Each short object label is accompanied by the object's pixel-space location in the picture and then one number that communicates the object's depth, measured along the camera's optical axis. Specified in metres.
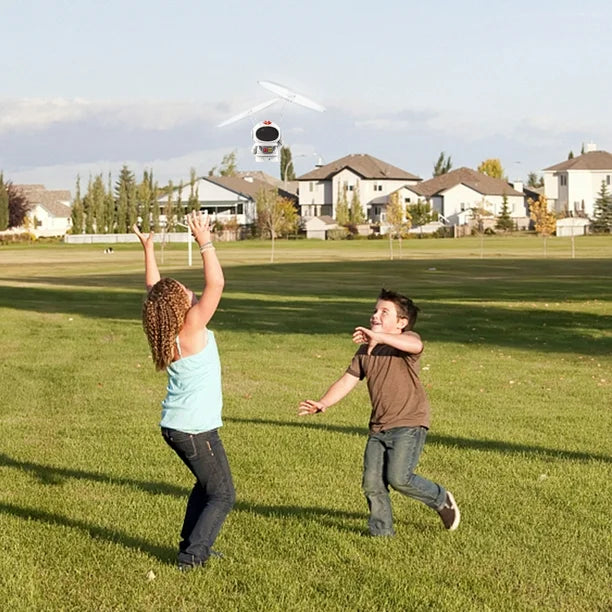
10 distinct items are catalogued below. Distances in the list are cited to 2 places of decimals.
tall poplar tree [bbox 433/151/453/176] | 193.75
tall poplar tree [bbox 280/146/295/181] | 178.57
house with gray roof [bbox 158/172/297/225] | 153.25
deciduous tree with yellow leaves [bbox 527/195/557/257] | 108.88
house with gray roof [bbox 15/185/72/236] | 166.54
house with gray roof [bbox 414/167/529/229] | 149.62
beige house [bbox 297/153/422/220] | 153.12
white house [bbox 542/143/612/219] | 154.88
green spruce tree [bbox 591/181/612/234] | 133.62
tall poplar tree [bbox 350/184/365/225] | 146.25
